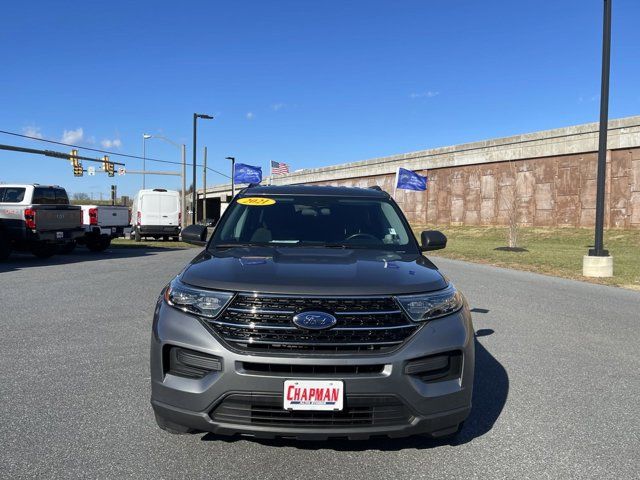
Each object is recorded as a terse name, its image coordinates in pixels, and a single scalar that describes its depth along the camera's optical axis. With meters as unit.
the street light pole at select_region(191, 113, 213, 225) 37.25
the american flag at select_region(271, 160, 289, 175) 52.37
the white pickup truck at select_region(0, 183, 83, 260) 15.71
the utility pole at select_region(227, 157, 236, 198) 51.16
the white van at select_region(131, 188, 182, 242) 27.92
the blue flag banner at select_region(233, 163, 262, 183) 51.66
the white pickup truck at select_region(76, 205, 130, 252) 20.02
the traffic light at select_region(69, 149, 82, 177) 40.83
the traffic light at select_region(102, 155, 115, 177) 43.28
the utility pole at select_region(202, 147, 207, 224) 53.31
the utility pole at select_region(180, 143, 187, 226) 41.28
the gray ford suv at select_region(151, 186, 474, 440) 2.79
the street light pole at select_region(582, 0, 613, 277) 13.47
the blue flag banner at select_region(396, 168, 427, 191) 33.34
